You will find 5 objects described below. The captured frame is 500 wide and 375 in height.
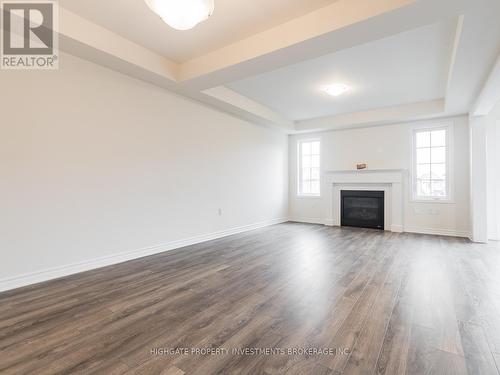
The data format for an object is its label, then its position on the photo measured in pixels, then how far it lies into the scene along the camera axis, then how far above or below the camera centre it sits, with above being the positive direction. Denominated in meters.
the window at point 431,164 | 5.46 +0.55
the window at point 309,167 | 7.16 +0.60
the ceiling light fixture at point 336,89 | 4.26 +1.68
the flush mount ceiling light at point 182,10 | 2.05 +1.47
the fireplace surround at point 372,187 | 5.88 +0.04
